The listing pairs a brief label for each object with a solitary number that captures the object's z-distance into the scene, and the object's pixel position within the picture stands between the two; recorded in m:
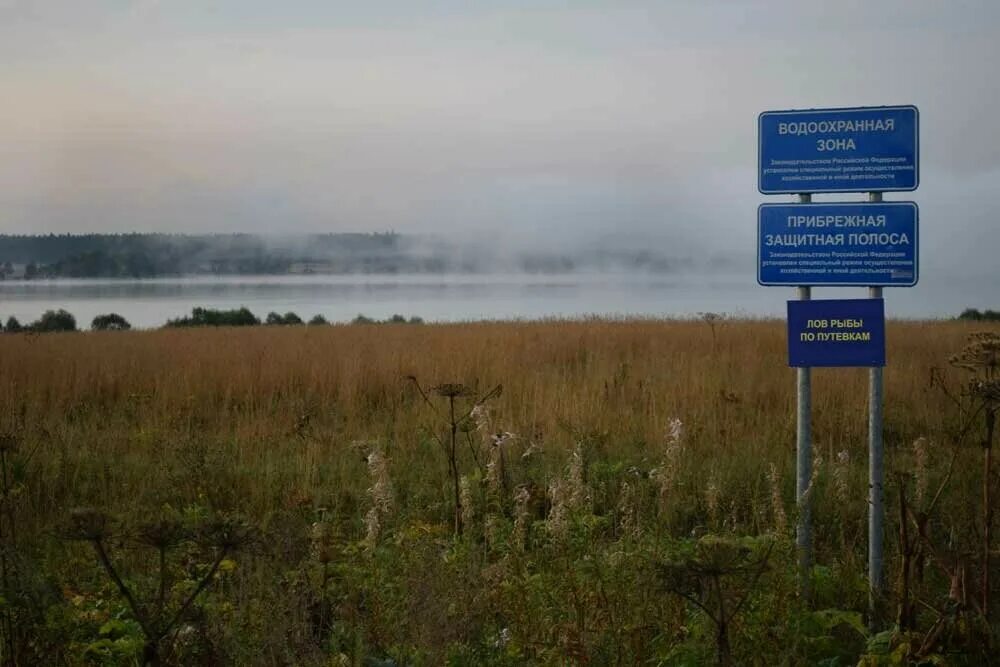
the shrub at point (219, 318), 37.22
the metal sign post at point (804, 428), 5.33
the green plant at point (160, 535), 2.99
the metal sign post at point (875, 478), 5.04
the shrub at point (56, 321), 36.31
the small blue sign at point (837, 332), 5.26
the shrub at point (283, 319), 37.06
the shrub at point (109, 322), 35.84
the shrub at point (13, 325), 33.29
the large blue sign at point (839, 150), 5.17
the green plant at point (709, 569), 3.14
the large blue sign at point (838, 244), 5.19
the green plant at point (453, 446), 6.05
